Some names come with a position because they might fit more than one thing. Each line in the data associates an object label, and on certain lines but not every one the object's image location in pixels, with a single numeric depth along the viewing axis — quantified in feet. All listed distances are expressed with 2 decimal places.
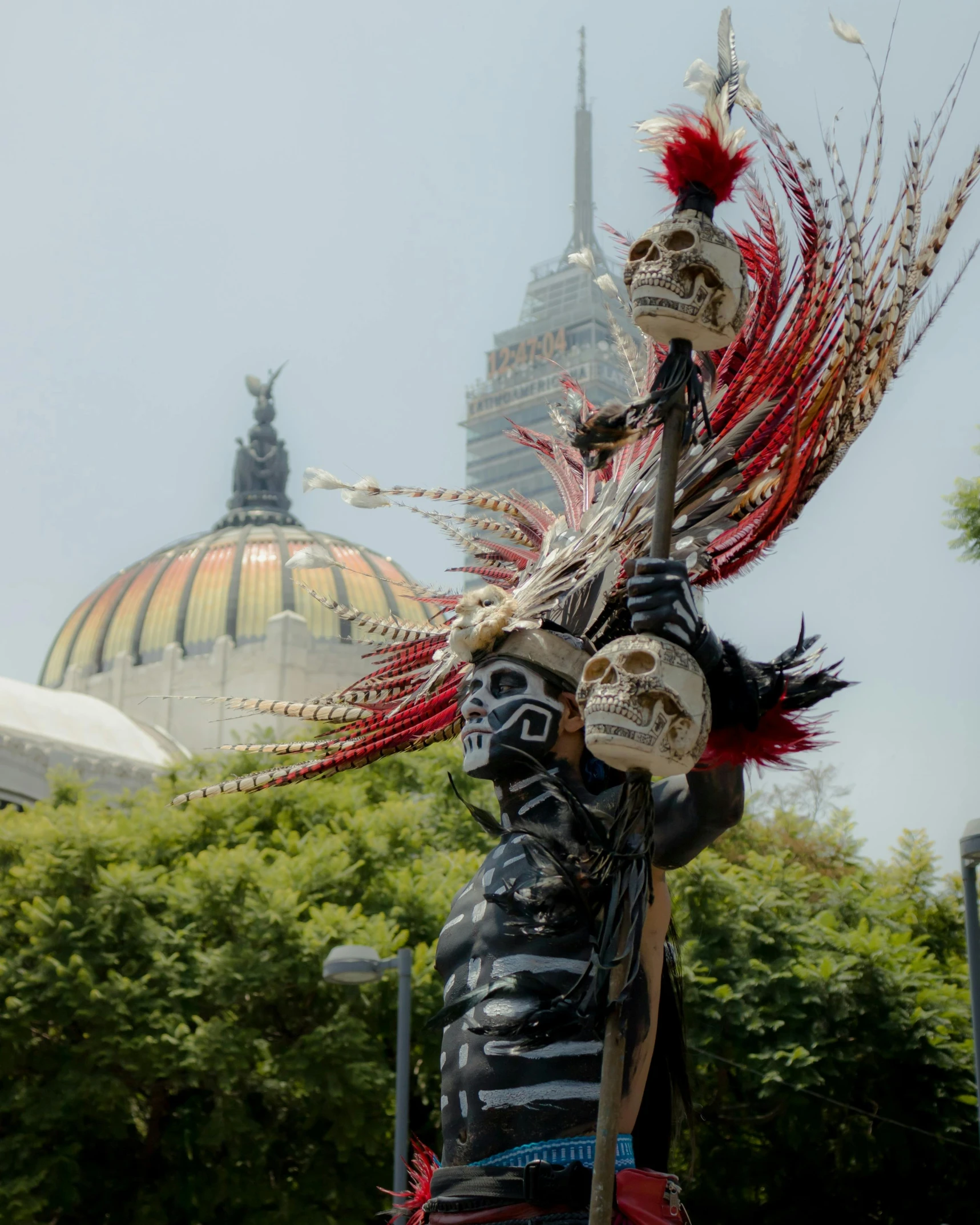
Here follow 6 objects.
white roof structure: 125.80
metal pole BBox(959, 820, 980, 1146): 32.99
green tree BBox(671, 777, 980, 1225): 56.03
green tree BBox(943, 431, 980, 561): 48.42
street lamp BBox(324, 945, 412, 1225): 43.37
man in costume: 15.26
